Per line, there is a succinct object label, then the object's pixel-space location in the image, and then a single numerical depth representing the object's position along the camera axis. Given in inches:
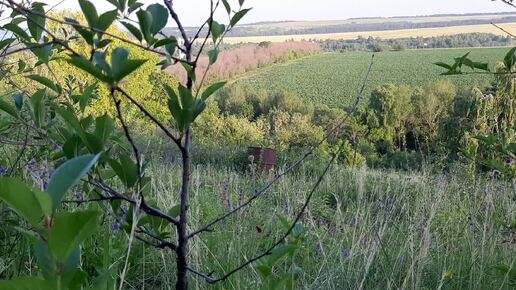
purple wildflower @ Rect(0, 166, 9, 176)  69.1
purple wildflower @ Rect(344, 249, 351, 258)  88.1
